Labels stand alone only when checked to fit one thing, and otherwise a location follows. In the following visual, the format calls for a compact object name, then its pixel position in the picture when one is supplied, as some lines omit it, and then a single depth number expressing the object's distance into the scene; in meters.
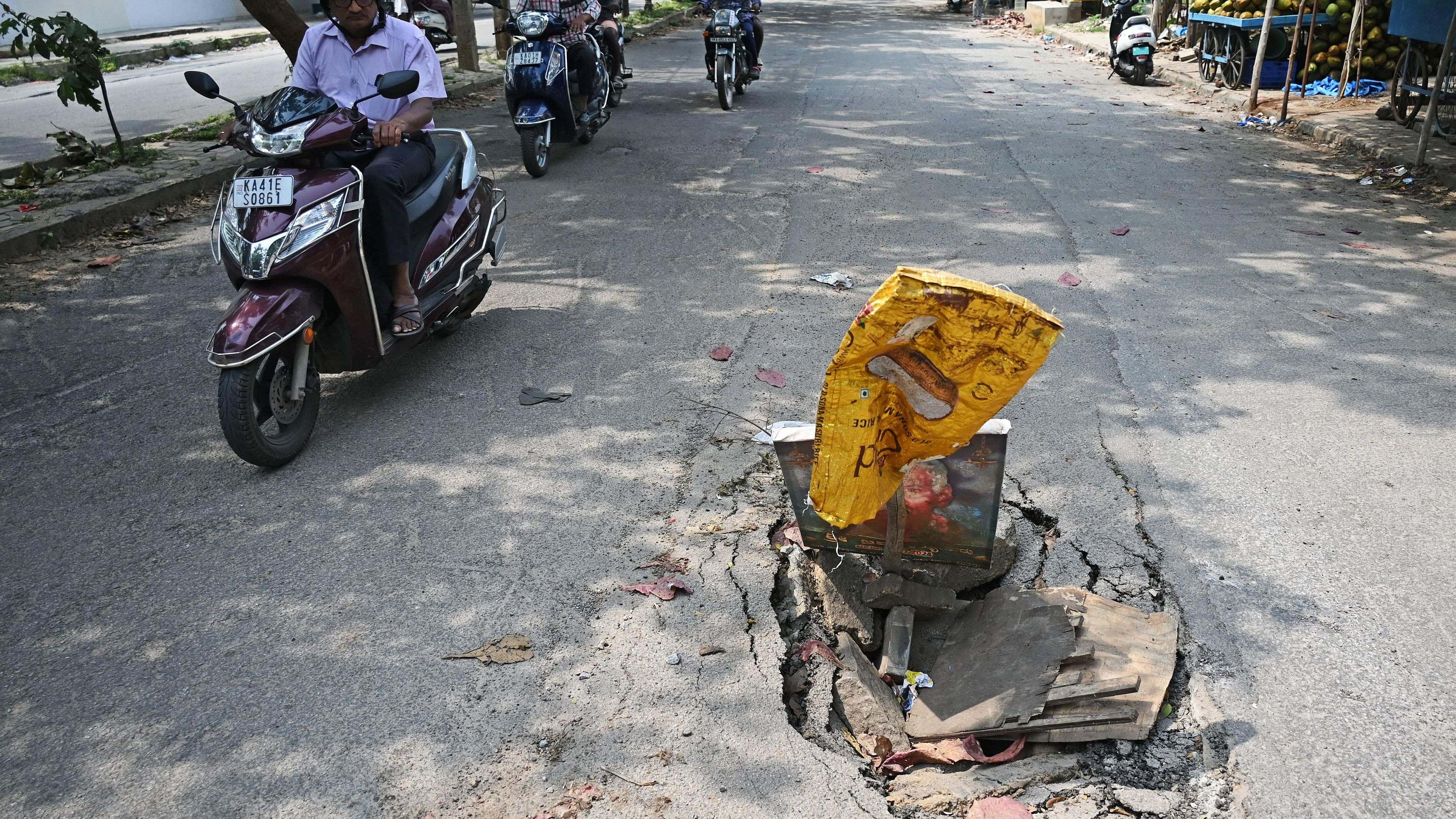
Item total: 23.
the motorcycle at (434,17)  12.55
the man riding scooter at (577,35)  8.66
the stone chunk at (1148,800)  2.31
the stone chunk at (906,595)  2.98
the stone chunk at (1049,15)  21.17
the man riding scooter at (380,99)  4.27
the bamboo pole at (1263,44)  11.18
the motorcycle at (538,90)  8.16
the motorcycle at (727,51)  10.91
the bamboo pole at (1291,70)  10.02
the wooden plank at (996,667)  2.59
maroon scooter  3.69
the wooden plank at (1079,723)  2.54
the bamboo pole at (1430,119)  8.16
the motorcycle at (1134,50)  13.45
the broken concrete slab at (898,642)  2.87
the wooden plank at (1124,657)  2.54
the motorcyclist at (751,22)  11.95
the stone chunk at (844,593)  3.03
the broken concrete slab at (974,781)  2.38
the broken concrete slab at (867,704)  2.64
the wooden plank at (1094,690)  2.56
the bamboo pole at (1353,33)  11.31
